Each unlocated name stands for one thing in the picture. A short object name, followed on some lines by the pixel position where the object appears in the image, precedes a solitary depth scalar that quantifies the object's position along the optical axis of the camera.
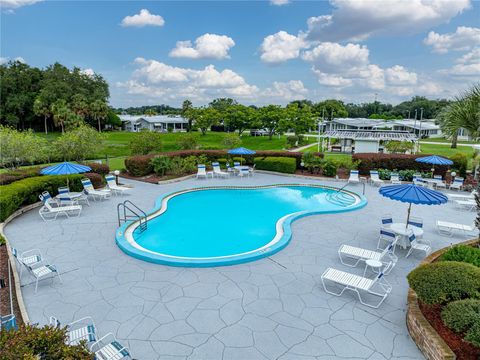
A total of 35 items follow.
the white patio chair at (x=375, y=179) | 17.64
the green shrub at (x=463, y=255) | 6.40
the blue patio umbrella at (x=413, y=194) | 8.01
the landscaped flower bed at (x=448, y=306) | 4.57
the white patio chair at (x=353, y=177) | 17.81
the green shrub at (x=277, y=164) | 20.39
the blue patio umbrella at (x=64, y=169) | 11.73
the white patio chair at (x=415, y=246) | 8.27
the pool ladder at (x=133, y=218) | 10.67
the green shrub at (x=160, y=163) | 19.03
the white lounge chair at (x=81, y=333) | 4.73
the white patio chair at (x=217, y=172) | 19.69
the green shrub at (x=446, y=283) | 5.16
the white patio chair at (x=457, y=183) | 16.02
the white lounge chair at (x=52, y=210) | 11.26
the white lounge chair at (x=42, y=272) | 6.61
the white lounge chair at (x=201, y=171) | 19.12
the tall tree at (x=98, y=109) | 57.41
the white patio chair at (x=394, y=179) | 17.28
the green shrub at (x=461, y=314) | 4.61
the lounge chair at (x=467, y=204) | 12.82
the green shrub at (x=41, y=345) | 3.50
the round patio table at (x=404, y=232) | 8.91
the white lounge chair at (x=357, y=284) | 6.17
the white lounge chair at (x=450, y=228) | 9.77
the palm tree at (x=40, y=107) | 51.41
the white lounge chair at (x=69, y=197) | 12.12
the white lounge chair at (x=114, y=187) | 15.04
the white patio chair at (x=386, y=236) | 8.58
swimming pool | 8.62
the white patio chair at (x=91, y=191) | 13.85
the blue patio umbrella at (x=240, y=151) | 19.12
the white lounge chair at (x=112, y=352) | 4.39
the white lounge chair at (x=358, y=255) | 7.58
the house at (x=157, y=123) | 76.62
